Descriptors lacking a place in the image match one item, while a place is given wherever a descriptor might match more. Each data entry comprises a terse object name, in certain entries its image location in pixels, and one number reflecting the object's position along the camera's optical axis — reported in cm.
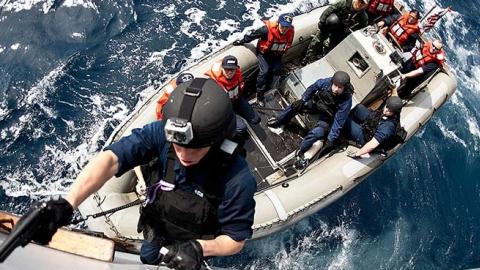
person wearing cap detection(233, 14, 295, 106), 691
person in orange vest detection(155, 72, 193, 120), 542
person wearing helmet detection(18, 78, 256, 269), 232
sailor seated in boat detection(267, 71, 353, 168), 630
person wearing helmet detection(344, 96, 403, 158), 641
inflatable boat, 581
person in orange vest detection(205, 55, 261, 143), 597
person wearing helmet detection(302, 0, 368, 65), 783
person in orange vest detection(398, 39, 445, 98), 779
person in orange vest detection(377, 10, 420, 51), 787
